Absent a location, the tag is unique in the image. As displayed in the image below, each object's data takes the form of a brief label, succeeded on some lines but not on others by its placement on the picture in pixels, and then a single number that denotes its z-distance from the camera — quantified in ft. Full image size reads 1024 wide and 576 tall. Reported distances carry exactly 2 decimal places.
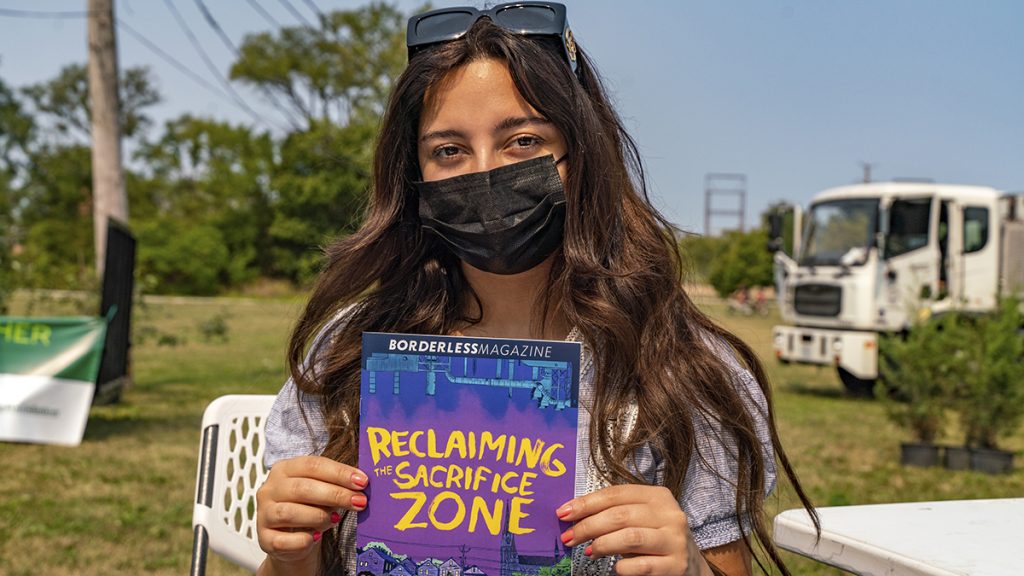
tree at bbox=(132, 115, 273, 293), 140.97
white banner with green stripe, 21.38
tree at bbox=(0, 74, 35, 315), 114.83
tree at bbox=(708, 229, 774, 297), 125.49
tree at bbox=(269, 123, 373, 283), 122.72
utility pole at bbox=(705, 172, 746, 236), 200.26
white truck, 37.42
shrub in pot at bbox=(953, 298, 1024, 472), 23.10
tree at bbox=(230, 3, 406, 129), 118.32
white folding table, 5.13
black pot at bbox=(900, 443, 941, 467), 24.11
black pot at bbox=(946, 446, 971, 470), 23.58
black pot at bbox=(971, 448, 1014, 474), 23.18
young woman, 5.23
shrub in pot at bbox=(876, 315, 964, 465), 24.17
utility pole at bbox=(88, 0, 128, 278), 32.12
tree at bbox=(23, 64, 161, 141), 160.35
